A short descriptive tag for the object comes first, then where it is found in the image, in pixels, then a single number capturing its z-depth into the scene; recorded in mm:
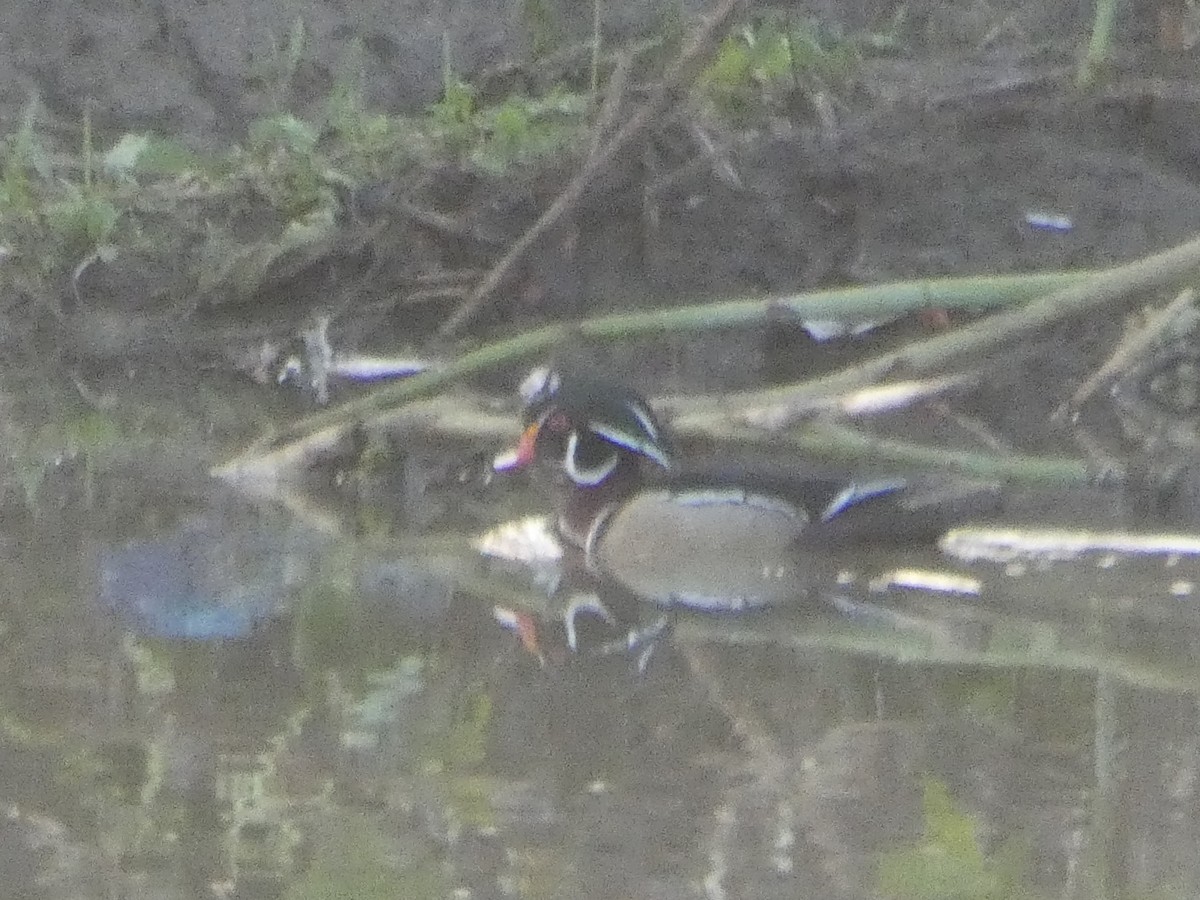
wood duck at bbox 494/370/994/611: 12391
